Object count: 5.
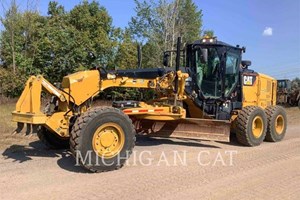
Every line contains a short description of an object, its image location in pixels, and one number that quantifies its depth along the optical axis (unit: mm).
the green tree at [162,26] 22484
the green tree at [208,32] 27378
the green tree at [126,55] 19613
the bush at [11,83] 18907
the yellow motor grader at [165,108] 5136
